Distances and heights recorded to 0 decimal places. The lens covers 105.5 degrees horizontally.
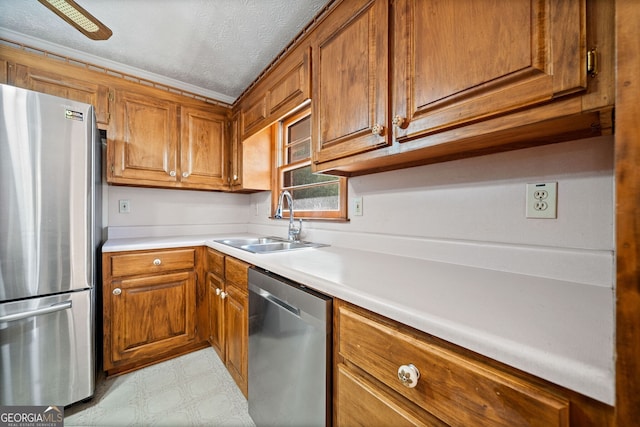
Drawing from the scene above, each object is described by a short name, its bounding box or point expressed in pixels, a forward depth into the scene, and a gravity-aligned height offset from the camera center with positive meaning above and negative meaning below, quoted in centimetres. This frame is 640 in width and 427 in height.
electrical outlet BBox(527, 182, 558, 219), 78 +4
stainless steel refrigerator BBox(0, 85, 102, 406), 117 -18
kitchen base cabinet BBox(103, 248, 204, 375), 157 -65
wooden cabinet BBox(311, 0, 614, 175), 54 +39
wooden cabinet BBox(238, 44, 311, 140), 133 +77
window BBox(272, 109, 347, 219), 164 +24
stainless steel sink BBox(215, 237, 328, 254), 162 -23
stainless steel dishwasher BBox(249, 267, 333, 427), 79 -54
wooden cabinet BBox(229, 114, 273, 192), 213 +47
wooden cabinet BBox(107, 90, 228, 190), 182 +56
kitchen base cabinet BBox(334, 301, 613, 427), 38 -34
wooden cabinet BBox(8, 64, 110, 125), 149 +84
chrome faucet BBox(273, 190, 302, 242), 179 -13
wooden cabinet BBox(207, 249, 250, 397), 132 -61
